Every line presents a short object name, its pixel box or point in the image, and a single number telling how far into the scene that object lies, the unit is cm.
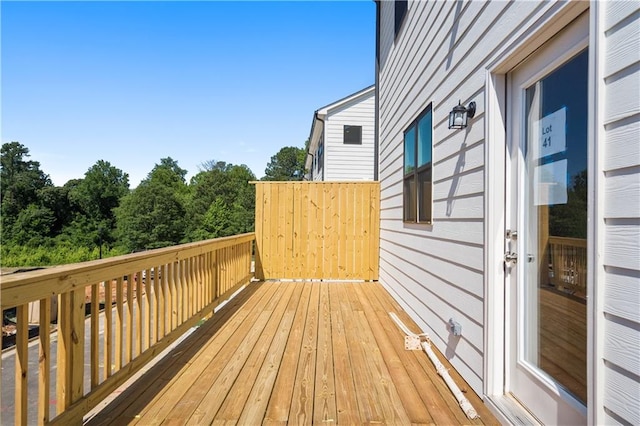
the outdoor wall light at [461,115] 228
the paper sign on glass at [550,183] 156
